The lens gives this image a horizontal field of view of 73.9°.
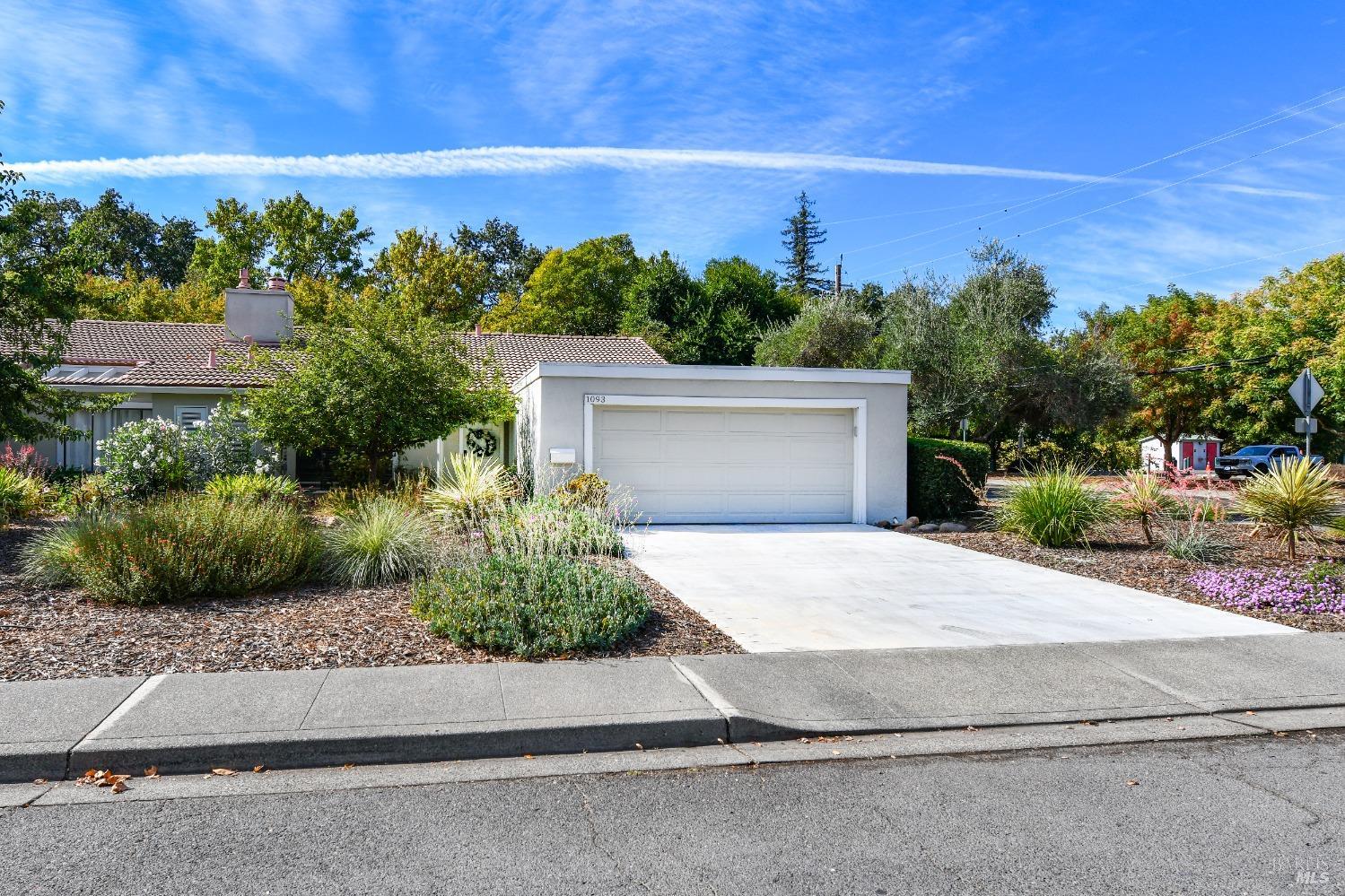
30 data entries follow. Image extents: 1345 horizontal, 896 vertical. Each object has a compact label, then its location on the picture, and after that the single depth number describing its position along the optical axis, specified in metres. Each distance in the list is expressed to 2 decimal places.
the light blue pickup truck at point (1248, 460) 29.45
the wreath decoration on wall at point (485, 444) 20.59
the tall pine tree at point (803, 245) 55.38
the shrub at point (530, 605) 6.31
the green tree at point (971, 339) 26.67
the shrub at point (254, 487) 12.95
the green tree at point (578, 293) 40.91
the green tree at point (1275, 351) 29.55
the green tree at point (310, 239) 39.88
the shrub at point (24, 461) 15.97
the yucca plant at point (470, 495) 11.32
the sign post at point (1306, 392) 15.84
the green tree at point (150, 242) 51.47
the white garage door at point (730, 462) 15.27
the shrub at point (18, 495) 13.16
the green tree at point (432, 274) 37.84
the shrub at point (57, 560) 8.23
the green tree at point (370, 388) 14.32
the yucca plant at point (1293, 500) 10.58
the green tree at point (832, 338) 31.47
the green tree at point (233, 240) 40.25
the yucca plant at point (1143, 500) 11.83
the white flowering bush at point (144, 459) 14.34
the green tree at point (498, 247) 52.78
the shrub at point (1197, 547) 10.95
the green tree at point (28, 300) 11.41
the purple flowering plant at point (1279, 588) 8.41
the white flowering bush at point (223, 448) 15.19
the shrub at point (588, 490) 12.27
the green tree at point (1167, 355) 36.88
